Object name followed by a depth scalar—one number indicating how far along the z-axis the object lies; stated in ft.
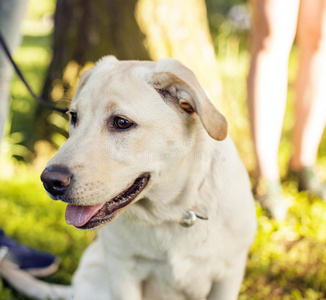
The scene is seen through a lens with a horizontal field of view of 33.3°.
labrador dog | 2.23
